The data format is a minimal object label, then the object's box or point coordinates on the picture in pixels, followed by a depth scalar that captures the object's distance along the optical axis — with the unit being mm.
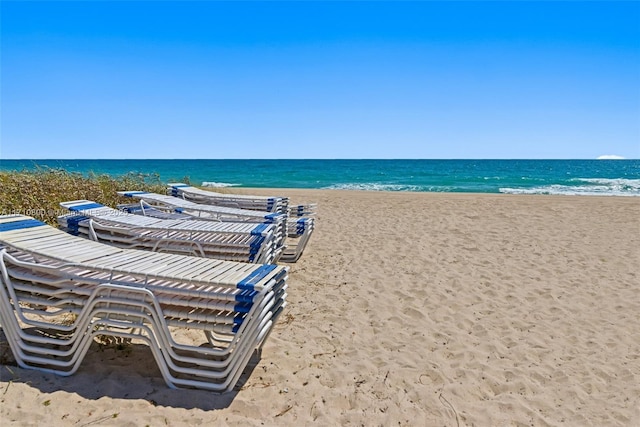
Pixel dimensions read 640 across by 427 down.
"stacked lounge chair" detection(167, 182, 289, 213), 7621
